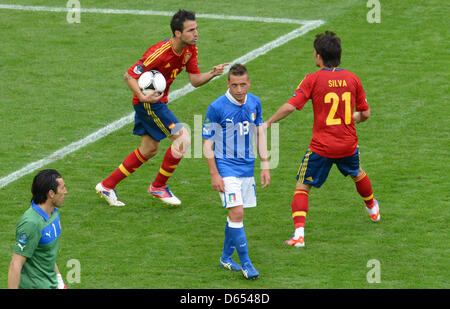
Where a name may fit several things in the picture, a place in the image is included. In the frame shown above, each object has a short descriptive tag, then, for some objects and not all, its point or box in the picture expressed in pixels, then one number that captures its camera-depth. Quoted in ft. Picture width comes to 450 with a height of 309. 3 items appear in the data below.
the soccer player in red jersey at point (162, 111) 68.18
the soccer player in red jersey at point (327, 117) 61.62
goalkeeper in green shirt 46.52
